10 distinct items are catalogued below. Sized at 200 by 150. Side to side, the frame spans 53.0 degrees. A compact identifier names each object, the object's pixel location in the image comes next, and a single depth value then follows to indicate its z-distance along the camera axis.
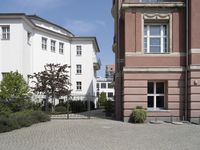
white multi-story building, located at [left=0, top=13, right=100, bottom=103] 20.22
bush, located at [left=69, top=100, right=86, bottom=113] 21.48
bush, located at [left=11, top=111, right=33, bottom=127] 10.77
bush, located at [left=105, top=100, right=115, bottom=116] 16.06
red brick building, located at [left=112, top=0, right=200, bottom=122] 12.31
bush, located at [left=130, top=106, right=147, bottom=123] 11.79
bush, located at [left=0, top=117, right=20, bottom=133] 9.60
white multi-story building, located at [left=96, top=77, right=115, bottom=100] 62.90
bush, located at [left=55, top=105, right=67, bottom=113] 19.84
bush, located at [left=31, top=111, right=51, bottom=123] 12.17
